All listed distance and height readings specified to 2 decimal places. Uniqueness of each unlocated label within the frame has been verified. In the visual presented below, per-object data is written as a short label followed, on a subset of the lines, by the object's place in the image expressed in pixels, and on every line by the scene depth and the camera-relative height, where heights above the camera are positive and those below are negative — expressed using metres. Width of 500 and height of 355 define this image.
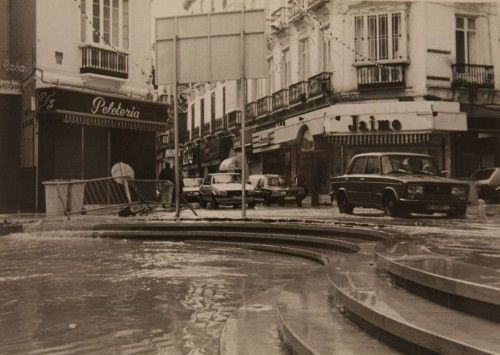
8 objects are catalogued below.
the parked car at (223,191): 24.86 -0.05
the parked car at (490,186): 24.30 +0.03
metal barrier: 16.55 -0.11
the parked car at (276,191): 26.84 -0.08
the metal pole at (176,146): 13.97 +0.98
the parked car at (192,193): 29.69 -0.14
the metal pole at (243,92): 13.59 +2.10
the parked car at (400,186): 14.43 +0.03
